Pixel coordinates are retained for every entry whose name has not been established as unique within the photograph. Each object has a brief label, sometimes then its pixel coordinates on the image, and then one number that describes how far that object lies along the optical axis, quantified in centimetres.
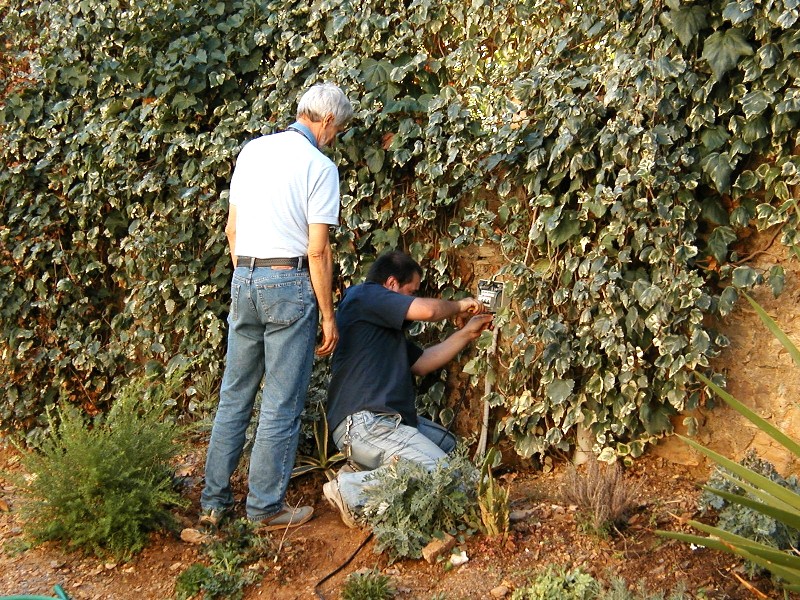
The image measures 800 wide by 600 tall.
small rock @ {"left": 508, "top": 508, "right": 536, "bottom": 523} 409
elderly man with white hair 393
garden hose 310
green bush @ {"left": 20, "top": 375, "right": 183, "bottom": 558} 398
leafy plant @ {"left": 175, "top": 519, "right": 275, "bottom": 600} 372
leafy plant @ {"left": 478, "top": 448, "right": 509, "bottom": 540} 386
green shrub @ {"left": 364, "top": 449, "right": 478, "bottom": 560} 383
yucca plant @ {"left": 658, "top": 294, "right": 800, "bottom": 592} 269
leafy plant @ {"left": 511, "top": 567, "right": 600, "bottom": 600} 343
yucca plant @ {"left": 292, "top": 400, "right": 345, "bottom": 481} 468
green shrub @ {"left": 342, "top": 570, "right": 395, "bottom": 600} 354
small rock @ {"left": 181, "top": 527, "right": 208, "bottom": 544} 410
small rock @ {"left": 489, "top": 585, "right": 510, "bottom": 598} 358
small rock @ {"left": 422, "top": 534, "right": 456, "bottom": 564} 379
